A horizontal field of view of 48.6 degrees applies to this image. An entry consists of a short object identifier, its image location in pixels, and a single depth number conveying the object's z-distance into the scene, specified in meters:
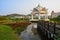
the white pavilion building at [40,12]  25.53
